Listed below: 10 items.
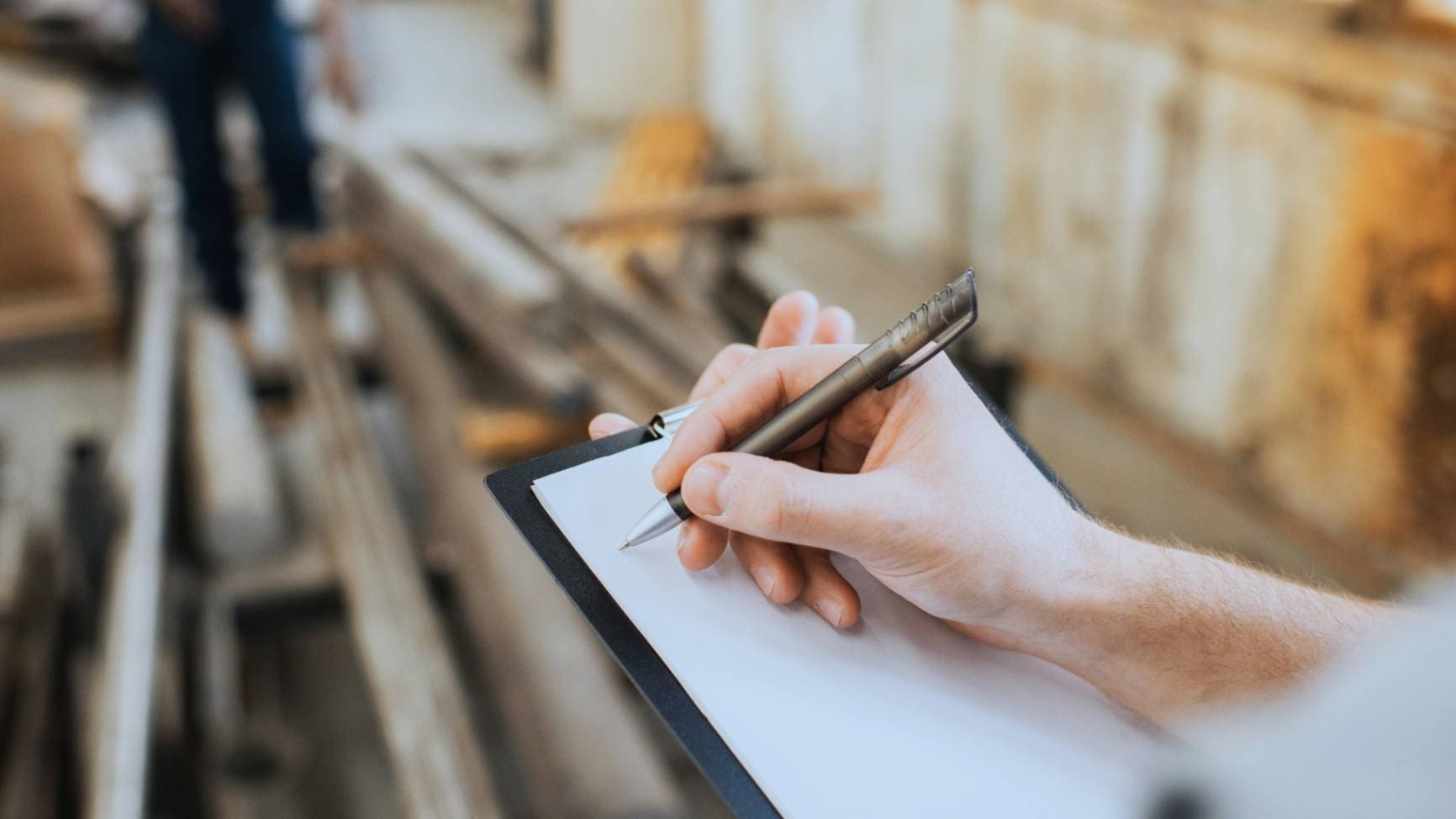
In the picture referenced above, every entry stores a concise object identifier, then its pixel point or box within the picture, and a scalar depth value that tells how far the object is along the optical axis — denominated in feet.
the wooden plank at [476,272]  8.01
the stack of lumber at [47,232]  13.08
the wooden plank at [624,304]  7.89
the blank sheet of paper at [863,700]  2.31
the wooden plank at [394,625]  4.92
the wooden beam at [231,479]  8.25
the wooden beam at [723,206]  11.02
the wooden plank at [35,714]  6.92
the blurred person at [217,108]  10.98
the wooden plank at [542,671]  5.41
